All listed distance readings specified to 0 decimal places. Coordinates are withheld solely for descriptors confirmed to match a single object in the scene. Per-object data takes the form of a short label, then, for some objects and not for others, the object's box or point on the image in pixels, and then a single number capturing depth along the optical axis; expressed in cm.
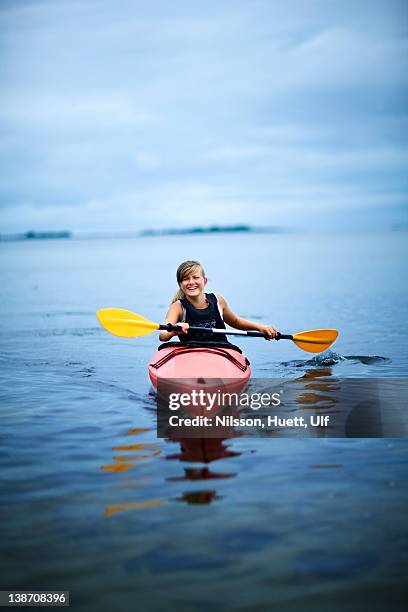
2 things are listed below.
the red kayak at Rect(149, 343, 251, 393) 679
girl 773
